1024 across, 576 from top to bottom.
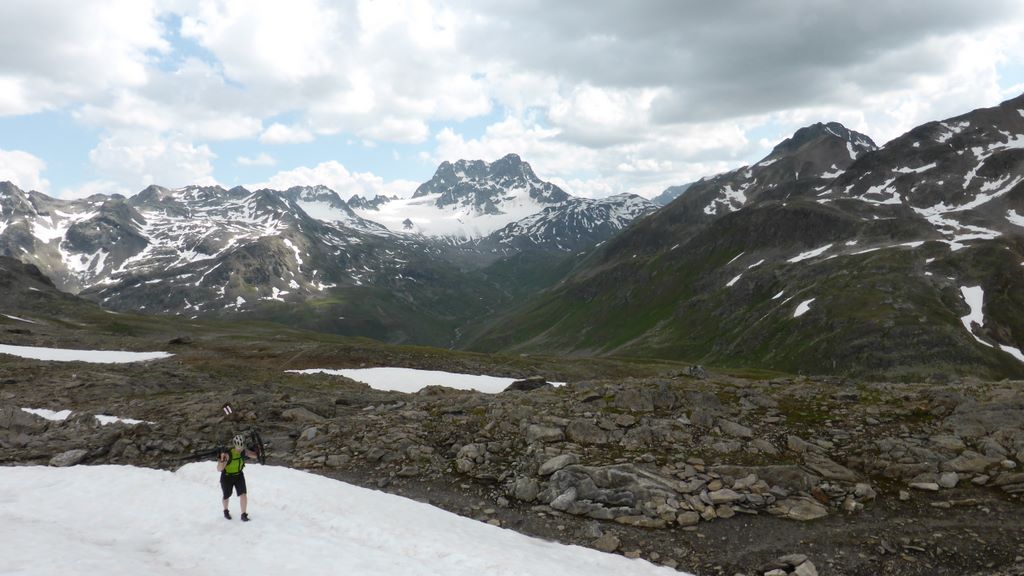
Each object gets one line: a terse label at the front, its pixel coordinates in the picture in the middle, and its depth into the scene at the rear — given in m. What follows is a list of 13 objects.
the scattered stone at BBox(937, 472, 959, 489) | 20.50
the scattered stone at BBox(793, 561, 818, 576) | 16.32
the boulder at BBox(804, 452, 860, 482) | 21.47
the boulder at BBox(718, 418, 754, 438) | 25.27
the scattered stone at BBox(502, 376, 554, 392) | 44.91
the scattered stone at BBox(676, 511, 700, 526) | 19.55
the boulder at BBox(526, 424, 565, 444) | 25.67
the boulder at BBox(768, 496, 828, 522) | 19.56
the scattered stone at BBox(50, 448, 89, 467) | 24.98
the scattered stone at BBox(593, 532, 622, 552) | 18.42
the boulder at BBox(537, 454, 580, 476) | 22.84
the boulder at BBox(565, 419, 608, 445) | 25.53
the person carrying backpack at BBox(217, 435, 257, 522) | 18.53
